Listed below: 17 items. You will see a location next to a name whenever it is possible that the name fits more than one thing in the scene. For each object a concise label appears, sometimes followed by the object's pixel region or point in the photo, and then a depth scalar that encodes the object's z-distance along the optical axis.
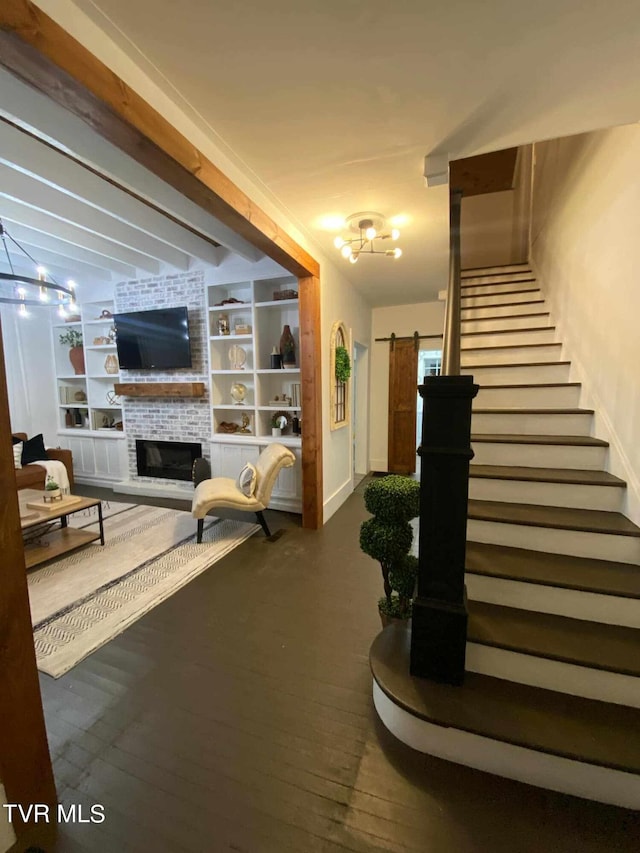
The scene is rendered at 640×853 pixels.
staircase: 1.27
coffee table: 2.78
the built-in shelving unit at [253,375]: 4.07
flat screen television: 4.29
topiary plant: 1.75
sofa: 4.02
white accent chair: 3.18
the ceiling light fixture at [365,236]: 2.66
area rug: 2.08
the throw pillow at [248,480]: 3.34
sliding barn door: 5.48
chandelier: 2.75
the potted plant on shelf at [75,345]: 5.24
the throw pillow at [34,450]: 4.46
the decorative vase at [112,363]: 5.00
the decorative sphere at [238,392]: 4.31
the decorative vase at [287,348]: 3.90
